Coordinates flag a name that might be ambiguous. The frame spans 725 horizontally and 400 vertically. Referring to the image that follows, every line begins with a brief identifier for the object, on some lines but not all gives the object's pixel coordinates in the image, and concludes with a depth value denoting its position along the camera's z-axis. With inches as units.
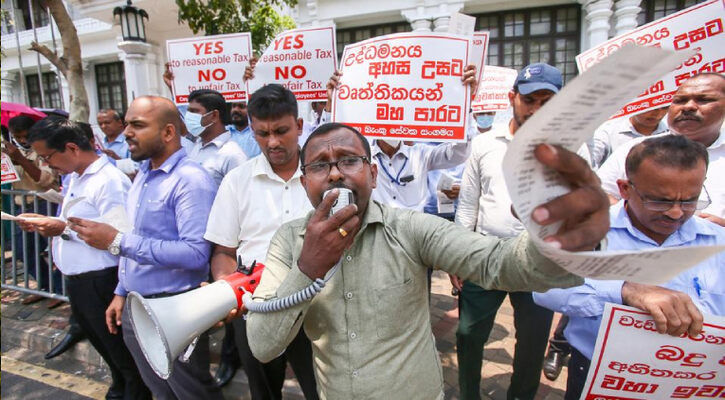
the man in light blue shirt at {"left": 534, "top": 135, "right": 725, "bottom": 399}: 51.4
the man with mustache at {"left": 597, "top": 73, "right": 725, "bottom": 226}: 85.2
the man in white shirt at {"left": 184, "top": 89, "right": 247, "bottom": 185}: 133.8
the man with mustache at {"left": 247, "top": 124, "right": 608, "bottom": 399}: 50.7
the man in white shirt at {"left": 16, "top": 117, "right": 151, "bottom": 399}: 106.6
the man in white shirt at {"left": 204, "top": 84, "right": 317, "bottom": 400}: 88.6
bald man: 88.4
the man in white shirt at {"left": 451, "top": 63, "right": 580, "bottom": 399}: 99.7
